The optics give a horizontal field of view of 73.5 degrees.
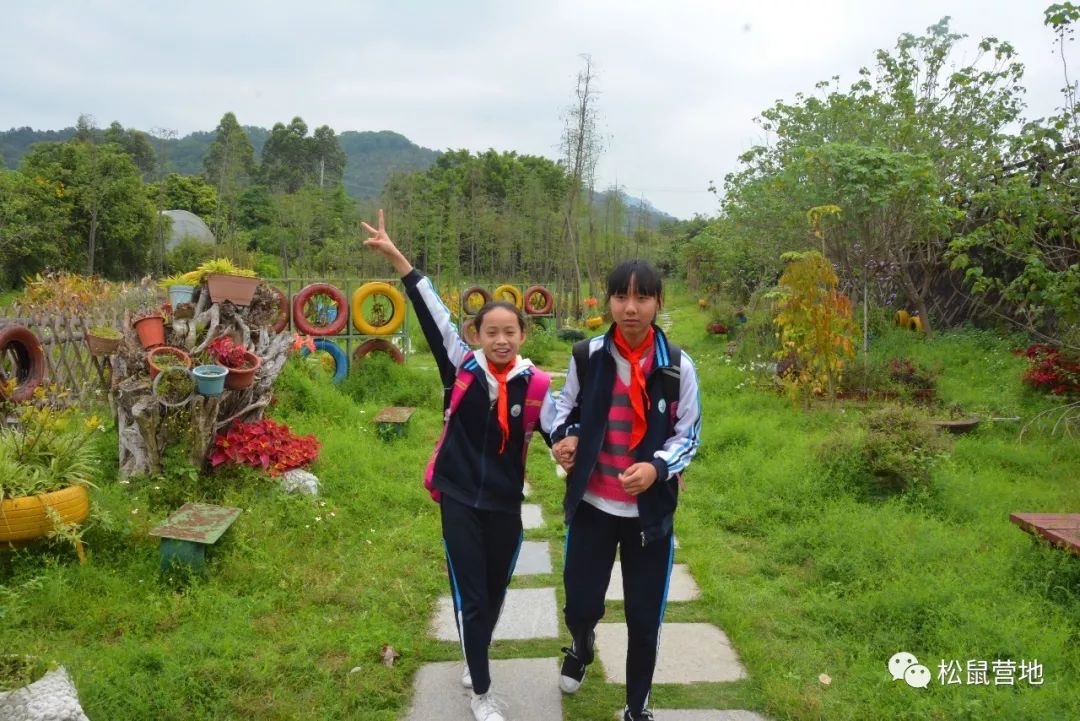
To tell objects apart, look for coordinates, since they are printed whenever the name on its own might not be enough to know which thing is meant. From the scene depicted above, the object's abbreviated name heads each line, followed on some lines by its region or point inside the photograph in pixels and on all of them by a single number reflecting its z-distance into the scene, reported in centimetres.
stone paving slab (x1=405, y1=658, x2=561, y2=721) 238
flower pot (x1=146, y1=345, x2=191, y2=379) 415
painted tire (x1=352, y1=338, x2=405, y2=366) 832
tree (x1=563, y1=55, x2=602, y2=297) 1503
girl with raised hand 225
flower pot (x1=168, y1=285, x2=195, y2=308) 568
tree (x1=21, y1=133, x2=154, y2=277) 1543
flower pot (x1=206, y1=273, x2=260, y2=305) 515
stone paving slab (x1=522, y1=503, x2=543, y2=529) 436
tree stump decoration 412
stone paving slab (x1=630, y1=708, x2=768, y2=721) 236
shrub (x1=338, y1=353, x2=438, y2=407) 752
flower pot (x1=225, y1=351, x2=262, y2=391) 434
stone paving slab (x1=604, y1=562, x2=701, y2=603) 333
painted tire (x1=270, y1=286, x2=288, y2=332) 685
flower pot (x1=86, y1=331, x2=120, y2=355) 454
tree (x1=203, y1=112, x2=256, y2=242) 1852
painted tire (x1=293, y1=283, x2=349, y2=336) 817
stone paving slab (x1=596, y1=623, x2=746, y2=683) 264
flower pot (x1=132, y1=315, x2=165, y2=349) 438
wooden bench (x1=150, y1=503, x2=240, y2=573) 324
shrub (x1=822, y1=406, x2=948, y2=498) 425
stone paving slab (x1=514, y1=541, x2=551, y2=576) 364
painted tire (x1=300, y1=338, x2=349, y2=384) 781
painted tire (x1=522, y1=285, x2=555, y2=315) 1424
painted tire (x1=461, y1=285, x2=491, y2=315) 1272
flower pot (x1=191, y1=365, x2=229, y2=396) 406
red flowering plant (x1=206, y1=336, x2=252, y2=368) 447
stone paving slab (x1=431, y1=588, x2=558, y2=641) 296
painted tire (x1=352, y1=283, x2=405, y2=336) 843
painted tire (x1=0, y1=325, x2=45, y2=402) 524
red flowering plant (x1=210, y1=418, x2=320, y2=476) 429
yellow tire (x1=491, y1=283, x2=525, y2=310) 1320
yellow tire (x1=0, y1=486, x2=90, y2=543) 308
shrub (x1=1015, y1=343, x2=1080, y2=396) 642
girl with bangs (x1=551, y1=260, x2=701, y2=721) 210
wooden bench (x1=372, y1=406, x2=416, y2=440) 603
